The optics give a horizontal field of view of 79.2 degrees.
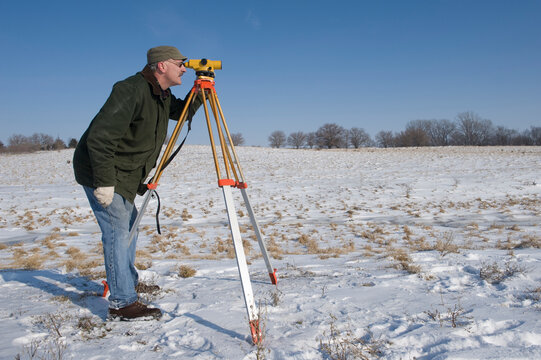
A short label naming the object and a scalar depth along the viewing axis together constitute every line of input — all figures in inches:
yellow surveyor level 113.7
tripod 96.5
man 100.2
